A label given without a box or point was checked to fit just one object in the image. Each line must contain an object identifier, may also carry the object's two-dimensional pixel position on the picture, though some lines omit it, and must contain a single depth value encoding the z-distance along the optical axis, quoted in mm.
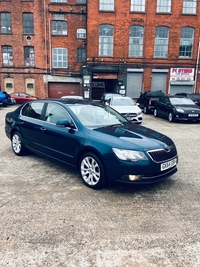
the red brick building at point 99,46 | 22266
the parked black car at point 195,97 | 15539
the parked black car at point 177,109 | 11773
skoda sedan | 3584
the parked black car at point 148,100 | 15836
